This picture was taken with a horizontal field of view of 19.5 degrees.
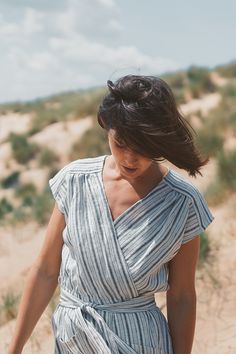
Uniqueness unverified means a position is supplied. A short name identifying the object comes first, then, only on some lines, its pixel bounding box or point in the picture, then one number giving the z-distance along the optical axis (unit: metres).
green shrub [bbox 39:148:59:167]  19.28
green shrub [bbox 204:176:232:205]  8.60
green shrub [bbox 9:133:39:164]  20.67
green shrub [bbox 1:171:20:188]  18.31
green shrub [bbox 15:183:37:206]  15.25
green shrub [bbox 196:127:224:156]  12.88
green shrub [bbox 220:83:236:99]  20.23
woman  1.95
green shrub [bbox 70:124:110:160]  18.38
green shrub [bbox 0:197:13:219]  14.59
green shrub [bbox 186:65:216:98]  23.70
